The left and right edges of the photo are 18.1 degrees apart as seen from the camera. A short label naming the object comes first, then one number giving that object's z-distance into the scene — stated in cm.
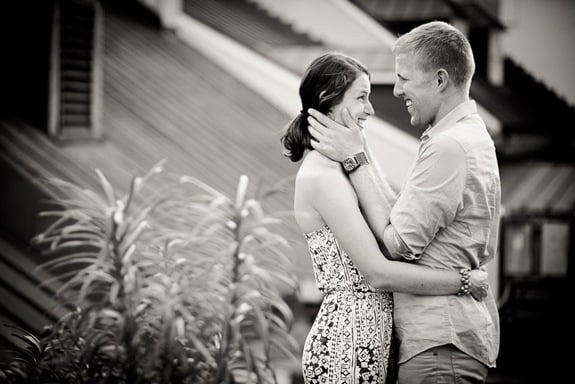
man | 416
